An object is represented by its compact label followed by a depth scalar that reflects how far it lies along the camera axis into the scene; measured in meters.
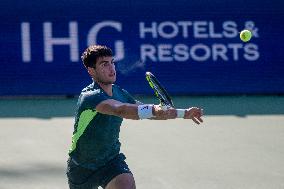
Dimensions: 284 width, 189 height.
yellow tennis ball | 16.90
